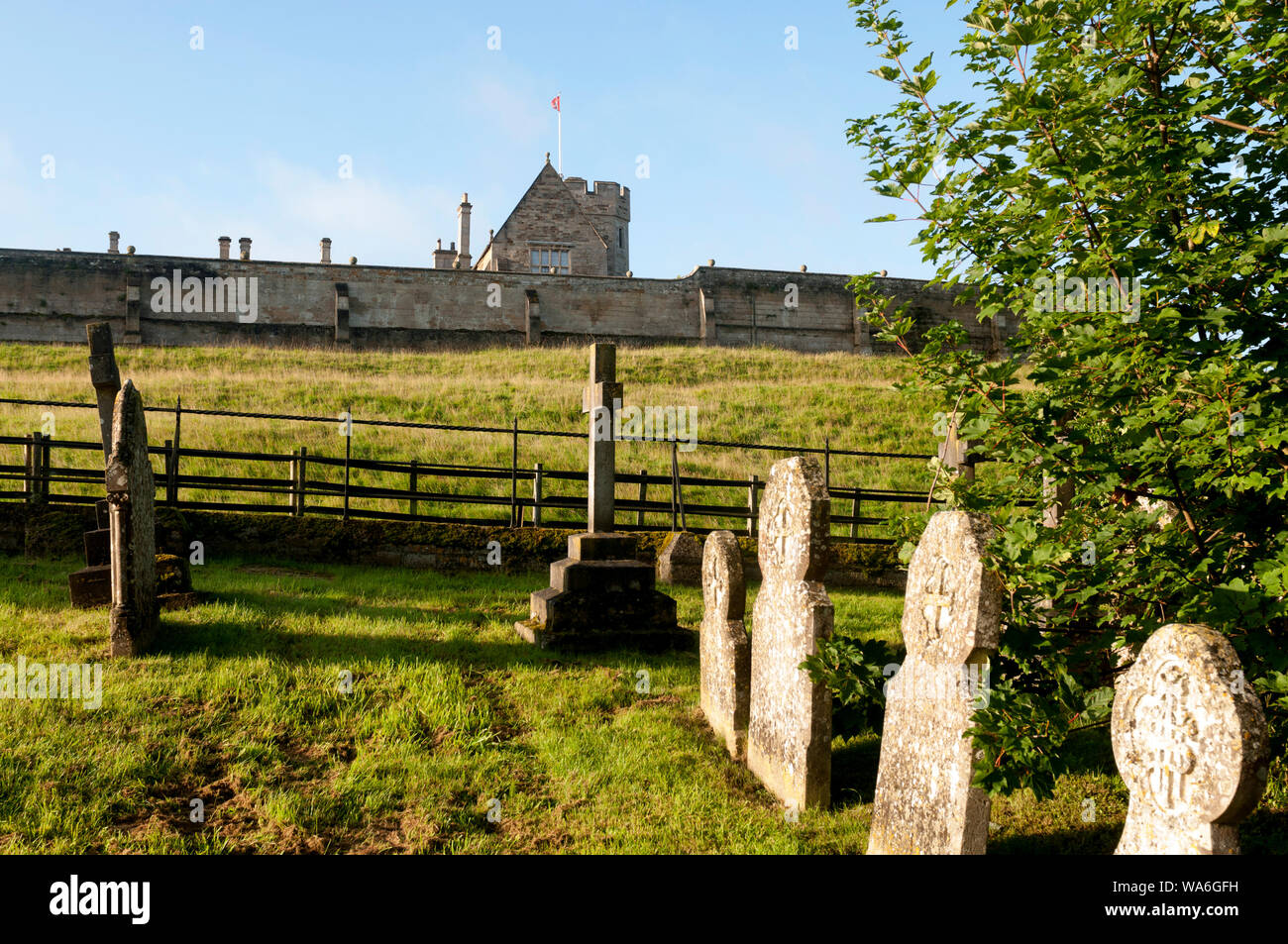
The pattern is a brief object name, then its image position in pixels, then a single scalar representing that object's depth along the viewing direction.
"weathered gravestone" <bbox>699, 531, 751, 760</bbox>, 5.89
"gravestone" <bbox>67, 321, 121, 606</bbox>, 8.44
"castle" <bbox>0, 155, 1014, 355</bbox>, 35.62
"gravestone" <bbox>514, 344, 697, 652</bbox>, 8.44
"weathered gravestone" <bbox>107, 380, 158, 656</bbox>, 6.96
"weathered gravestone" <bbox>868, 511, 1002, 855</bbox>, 3.47
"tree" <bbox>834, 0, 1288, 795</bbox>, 3.30
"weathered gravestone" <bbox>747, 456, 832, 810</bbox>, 4.82
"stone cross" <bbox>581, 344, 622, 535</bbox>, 9.25
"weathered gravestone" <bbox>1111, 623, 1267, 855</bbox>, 2.44
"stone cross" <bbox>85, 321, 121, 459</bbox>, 8.96
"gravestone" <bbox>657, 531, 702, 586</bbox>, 11.98
